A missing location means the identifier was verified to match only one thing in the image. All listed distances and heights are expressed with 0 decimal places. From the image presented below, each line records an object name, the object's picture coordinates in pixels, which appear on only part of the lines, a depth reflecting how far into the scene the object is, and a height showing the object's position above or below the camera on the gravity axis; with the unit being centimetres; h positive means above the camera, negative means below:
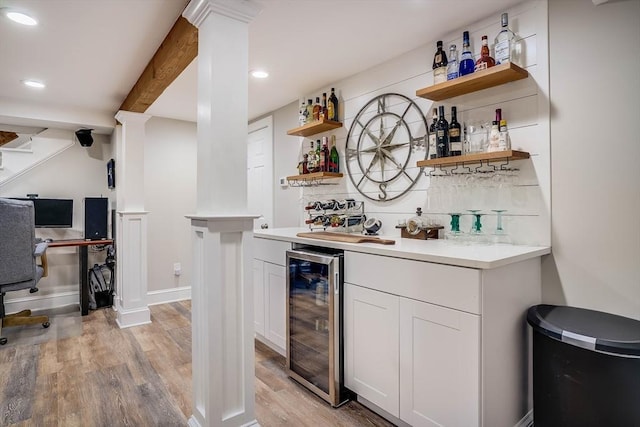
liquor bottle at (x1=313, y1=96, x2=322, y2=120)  298 +88
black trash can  132 -65
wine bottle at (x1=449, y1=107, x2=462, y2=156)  204 +44
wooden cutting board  206 -17
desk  371 -61
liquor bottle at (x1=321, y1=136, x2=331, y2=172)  295 +45
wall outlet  430 -70
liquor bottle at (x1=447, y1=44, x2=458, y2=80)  203 +87
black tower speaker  396 -6
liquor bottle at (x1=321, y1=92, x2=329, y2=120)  294 +89
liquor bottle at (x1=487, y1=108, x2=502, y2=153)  185 +40
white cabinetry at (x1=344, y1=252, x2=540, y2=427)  144 -60
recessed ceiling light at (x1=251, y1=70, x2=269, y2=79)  274 +111
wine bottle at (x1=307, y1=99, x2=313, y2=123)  307 +89
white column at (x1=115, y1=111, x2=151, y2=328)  343 -17
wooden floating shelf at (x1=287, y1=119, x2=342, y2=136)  285 +72
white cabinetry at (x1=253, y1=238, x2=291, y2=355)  247 -60
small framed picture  401 +47
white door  385 +48
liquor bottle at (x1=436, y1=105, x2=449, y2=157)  209 +43
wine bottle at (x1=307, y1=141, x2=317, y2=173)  304 +44
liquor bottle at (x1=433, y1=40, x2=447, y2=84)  207 +89
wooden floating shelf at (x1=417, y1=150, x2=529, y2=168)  175 +29
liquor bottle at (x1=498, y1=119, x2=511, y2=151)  183 +38
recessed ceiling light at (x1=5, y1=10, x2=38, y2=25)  185 +107
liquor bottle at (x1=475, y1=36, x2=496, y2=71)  186 +81
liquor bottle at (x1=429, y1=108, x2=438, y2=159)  213 +45
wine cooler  201 -69
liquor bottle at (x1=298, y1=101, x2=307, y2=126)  312 +87
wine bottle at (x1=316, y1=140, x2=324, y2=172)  297 +45
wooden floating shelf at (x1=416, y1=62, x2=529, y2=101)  176 +71
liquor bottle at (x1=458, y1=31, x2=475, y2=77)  197 +86
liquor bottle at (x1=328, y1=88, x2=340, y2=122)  293 +88
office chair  281 -29
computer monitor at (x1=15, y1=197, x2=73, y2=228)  379 +1
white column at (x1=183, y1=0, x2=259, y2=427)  155 -8
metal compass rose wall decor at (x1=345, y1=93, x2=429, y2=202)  238 +48
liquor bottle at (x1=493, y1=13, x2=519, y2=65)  180 +88
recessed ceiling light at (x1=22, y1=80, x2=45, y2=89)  285 +109
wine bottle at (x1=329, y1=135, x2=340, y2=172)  296 +45
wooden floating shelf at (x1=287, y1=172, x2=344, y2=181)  289 +31
